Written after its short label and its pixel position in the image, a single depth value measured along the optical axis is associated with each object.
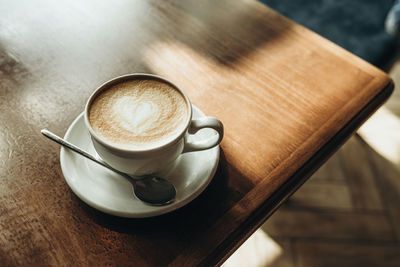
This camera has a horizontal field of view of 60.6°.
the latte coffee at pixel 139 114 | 0.38
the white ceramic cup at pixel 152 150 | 0.36
